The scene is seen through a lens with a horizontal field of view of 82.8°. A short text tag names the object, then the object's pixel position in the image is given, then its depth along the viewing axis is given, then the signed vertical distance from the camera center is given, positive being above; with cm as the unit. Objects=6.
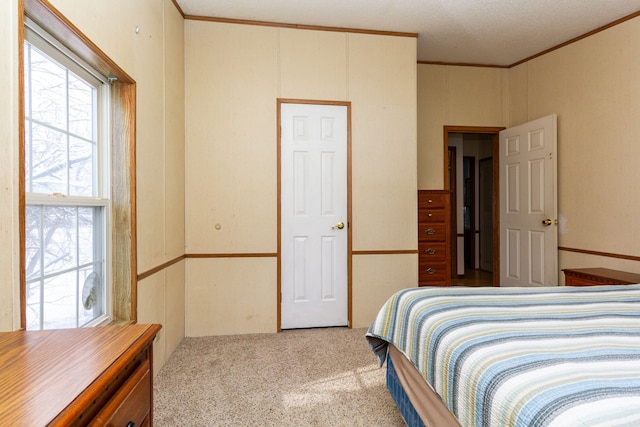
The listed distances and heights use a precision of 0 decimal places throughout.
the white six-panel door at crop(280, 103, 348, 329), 325 -3
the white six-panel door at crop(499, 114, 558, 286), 362 +8
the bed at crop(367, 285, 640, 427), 79 -39
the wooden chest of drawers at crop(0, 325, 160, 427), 56 -30
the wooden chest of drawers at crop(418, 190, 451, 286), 377 -30
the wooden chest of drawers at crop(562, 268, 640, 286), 263 -50
